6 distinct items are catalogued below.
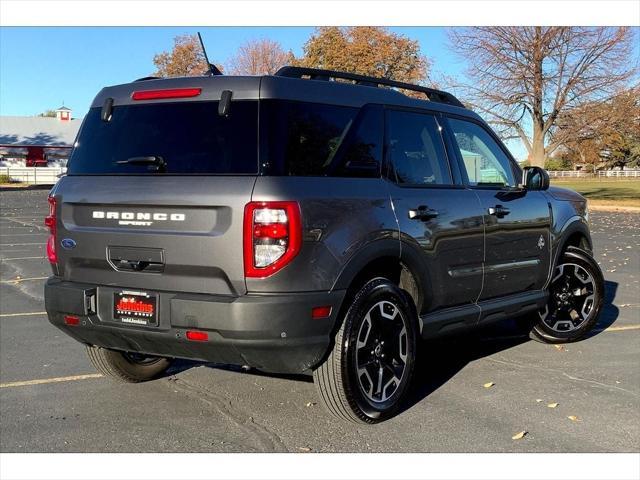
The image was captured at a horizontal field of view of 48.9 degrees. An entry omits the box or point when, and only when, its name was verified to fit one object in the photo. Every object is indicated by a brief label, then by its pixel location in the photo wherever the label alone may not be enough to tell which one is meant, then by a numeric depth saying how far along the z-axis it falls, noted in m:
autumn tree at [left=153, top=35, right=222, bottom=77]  42.19
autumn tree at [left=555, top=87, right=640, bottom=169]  30.42
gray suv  3.76
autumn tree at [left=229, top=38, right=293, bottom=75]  39.03
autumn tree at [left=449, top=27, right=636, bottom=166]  30.73
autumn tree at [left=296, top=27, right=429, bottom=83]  34.34
